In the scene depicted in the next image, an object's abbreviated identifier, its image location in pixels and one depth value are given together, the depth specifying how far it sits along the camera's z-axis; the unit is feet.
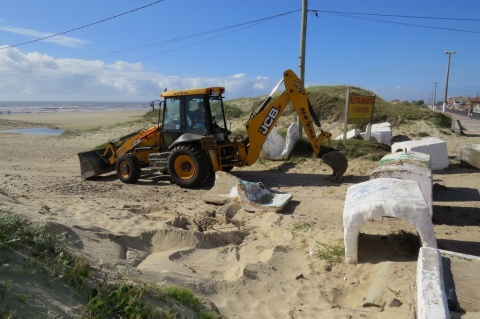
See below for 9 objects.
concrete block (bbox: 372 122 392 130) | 55.13
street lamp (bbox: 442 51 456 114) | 146.16
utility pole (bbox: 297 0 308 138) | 46.78
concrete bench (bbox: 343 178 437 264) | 16.62
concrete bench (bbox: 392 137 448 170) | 38.63
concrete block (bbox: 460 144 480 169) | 40.37
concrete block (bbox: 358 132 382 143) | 51.11
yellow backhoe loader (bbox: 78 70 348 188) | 34.47
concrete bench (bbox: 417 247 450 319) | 10.10
